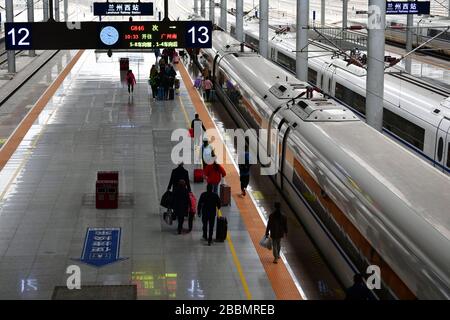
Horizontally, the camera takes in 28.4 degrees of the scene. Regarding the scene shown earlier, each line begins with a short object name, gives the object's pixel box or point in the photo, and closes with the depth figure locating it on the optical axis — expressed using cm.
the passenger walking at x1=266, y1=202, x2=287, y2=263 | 1538
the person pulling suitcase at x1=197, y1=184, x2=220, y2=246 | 1645
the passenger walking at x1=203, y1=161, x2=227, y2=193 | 1908
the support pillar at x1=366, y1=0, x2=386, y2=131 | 2009
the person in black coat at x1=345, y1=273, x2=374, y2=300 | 1132
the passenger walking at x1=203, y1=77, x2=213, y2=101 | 3441
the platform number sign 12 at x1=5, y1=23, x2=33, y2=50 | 2233
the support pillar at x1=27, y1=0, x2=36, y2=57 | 4941
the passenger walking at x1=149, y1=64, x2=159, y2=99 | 3503
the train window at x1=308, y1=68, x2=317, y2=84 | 3242
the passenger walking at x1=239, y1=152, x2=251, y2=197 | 1998
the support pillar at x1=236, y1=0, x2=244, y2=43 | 4466
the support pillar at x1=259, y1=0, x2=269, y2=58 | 3725
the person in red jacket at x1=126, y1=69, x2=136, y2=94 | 3559
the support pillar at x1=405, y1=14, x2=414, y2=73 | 4097
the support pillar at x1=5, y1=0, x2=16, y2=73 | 4512
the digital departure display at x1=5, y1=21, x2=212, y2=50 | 2248
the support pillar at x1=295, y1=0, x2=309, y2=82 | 2989
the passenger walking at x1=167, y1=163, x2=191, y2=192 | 1848
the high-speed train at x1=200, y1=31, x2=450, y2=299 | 1083
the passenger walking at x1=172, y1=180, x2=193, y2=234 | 1705
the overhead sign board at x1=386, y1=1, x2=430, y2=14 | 3397
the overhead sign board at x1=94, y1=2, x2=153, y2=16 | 3972
